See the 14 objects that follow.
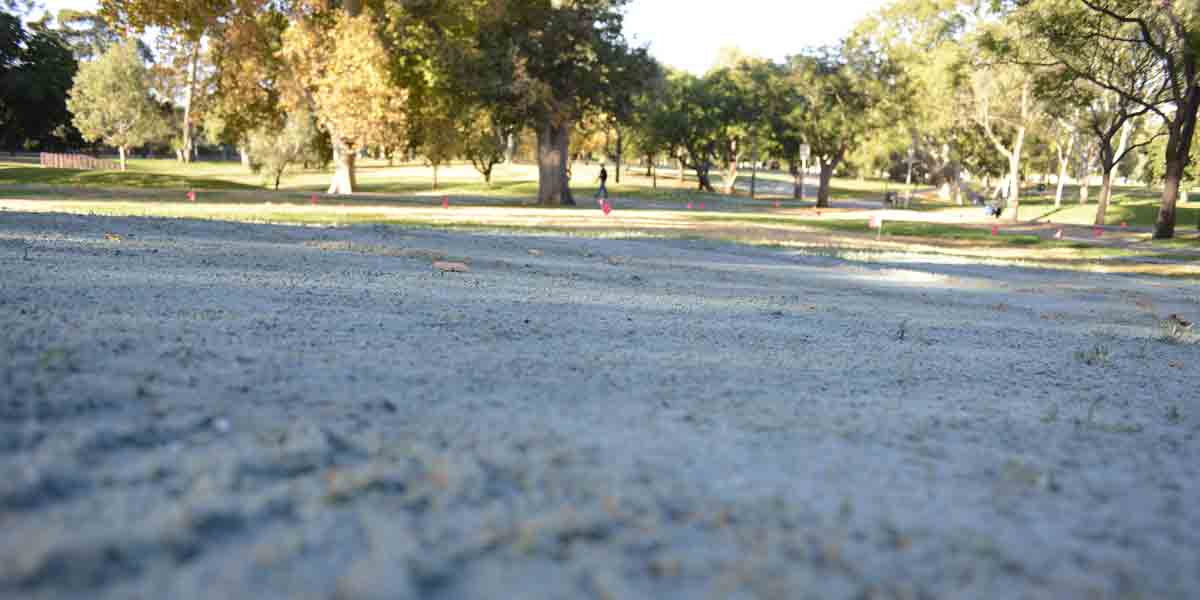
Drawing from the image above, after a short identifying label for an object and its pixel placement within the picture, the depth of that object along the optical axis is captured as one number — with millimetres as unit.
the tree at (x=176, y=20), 27328
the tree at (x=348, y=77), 28484
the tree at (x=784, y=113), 45906
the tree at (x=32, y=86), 57281
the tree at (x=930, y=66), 41347
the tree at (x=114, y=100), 63188
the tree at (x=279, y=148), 43344
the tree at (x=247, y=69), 30672
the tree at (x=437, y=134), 33656
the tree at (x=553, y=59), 29578
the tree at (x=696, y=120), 55844
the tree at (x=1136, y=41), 22578
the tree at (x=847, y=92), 40281
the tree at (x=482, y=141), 37375
